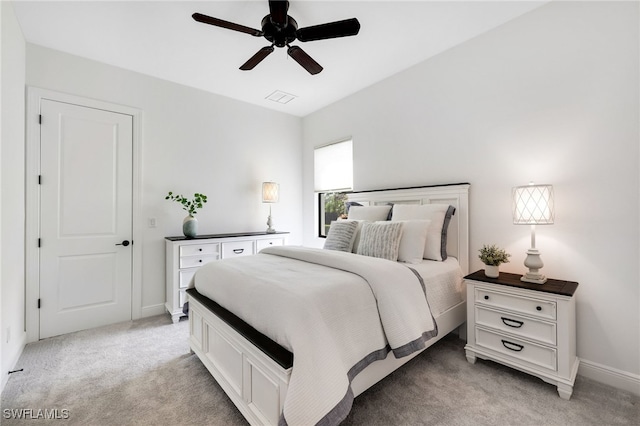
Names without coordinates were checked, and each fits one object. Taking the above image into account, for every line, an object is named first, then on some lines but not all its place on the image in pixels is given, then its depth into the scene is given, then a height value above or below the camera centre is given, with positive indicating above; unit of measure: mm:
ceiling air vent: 3816 +1677
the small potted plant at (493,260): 2164 -366
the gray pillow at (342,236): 2699 -225
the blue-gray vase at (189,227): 3264 -163
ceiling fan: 1940 +1359
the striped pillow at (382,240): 2385 -239
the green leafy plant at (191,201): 3404 +160
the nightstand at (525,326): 1796 -806
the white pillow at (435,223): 2541 -89
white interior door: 2727 -43
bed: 1245 -615
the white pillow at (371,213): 2947 +5
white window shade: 4047 +724
